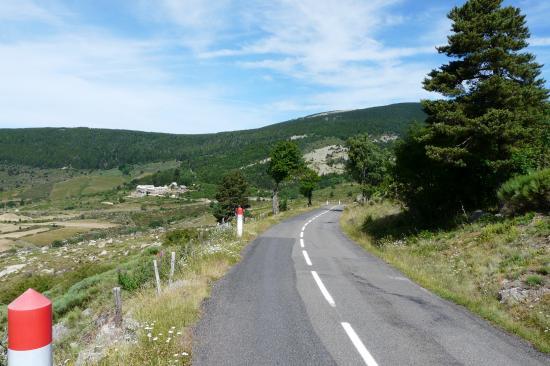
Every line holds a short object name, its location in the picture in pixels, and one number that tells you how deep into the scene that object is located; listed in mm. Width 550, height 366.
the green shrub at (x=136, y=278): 13805
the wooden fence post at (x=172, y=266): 11172
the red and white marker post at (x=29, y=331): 2689
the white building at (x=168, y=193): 194500
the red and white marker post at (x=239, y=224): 21014
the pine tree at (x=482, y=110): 17312
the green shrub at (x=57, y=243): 89438
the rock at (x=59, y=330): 12613
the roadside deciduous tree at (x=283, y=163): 45750
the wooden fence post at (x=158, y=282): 9808
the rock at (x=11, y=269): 47812
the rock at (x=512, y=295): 9388
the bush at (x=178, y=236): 39519
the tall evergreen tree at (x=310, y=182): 58625
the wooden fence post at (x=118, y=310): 6891
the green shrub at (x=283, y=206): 57731
